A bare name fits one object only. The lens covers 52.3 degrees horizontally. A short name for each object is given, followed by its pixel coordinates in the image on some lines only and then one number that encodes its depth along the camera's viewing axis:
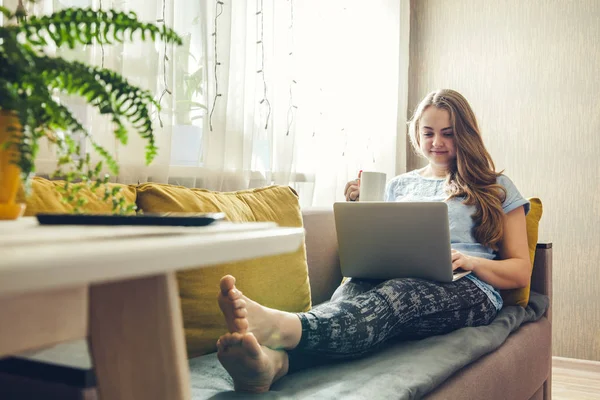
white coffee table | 0.37
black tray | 0.62
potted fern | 0.54
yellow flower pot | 0.68
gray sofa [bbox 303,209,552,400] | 1.32
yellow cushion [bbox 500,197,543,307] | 1.88
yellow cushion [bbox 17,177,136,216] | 1.08
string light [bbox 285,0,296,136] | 2.23
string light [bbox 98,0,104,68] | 1.47
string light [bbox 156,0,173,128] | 1.66
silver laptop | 1.48
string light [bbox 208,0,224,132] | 1.84
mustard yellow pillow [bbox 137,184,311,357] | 1.29
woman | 1.04
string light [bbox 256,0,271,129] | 2.07
